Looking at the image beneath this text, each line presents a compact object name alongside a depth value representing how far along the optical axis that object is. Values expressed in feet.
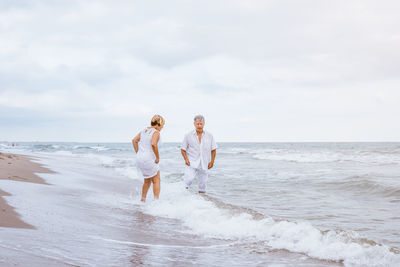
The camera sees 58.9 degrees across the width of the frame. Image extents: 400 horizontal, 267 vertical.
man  23.20
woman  21.22
